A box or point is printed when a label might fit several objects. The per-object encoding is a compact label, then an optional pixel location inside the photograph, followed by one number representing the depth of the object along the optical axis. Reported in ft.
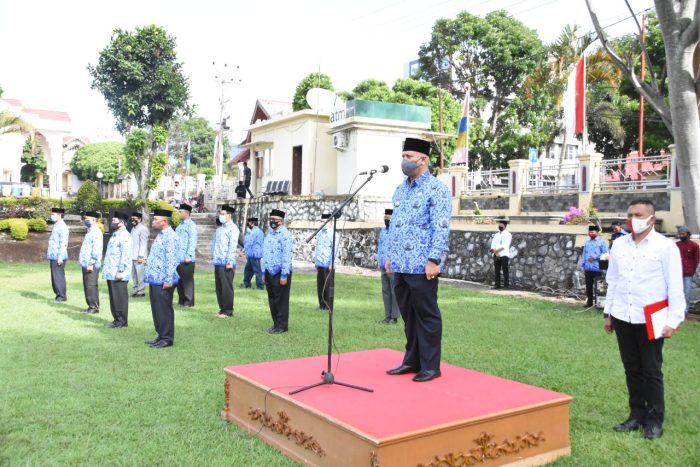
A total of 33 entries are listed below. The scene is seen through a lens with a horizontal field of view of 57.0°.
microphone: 15.62
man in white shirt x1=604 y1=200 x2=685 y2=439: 15.21
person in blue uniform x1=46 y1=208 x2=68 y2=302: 38.96
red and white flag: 52.54
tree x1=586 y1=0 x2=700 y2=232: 34.68
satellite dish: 87.20
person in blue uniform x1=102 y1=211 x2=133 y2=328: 31.19
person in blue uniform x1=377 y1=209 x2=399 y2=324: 33.94
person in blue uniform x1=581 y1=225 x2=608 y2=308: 40.60
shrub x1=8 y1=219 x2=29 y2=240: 66.90
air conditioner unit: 79.21
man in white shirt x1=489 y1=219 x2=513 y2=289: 50.98
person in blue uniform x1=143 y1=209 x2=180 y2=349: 25.93
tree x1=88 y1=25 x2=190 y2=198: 103.24
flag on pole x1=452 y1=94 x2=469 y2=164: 76.07
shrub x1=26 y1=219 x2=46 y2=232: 69.36
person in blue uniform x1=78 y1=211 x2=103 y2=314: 35.45
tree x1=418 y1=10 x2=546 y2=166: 105.50
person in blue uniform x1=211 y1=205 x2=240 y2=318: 35.35
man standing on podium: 16.35
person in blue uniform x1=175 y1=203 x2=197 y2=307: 36.55
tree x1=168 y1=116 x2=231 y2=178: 206.80
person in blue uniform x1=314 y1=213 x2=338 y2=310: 39.32
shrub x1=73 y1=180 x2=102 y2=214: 87.86
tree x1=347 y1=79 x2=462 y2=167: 104.42
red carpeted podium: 12.16
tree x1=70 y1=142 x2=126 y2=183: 175.11
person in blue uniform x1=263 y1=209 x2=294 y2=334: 30.07
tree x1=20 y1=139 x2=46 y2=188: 164.35
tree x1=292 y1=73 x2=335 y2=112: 105.40
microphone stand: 15.16
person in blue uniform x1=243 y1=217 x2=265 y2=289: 47.52
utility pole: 110.83
